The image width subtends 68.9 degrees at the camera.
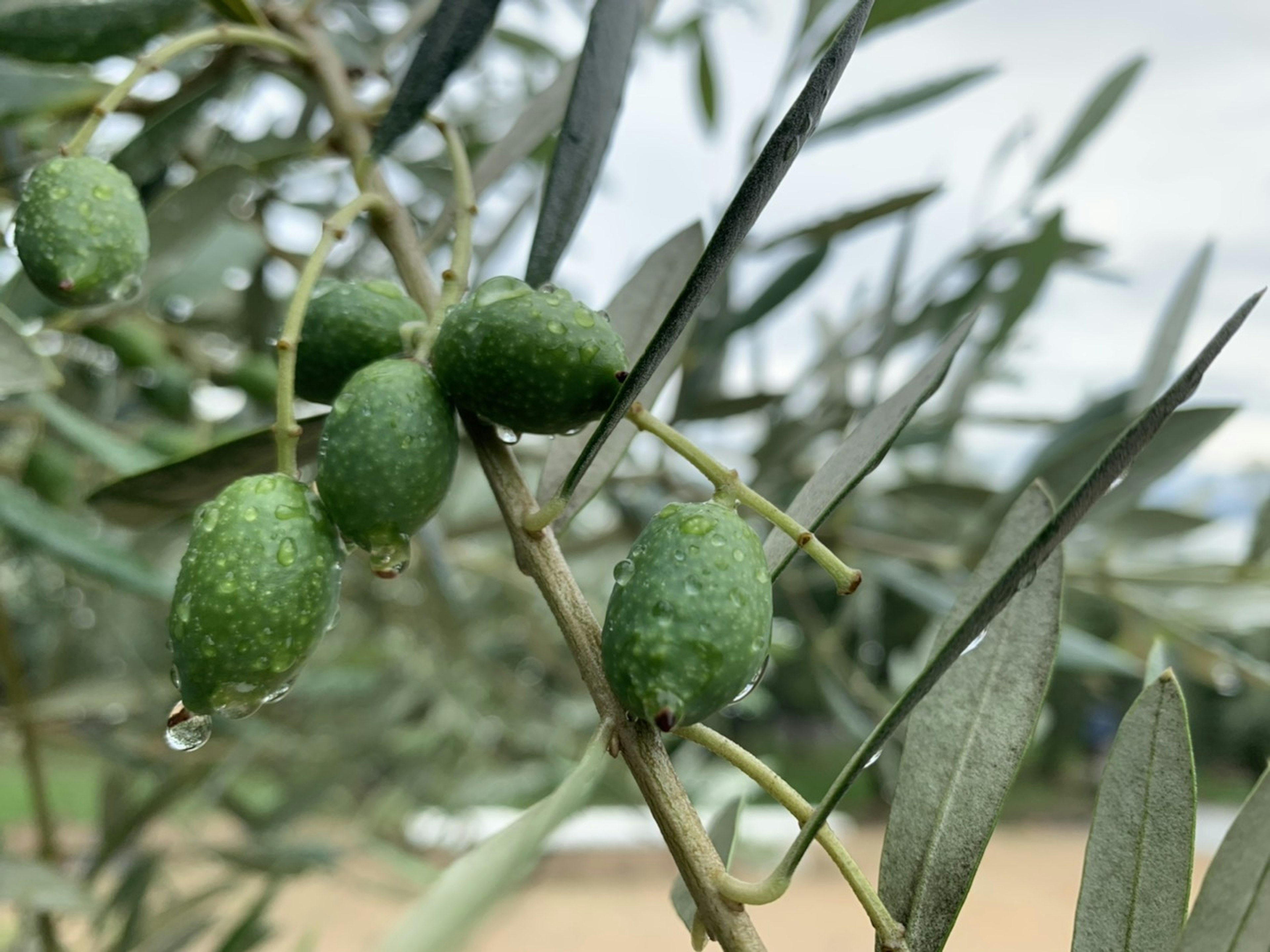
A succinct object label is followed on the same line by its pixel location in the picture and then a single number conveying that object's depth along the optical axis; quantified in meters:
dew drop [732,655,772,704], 0.08
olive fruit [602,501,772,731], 0.07
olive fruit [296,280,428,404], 0.10
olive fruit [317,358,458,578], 0.08
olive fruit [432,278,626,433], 0.09
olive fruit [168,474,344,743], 0.08
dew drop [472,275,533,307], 0.09
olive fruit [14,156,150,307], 0.11
